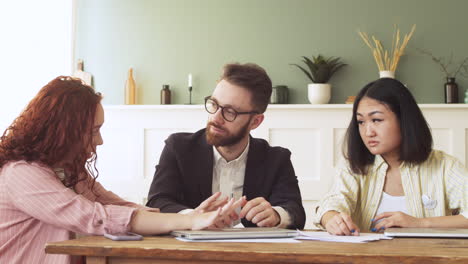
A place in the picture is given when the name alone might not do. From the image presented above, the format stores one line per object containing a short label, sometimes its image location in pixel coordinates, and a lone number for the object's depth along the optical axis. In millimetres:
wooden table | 1332
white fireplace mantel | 4707
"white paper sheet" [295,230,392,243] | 1615
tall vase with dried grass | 4797
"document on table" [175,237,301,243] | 1546
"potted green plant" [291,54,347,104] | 4832
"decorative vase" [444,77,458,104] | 4754
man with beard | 2346
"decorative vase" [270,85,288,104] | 4898
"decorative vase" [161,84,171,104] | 5066
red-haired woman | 1640
